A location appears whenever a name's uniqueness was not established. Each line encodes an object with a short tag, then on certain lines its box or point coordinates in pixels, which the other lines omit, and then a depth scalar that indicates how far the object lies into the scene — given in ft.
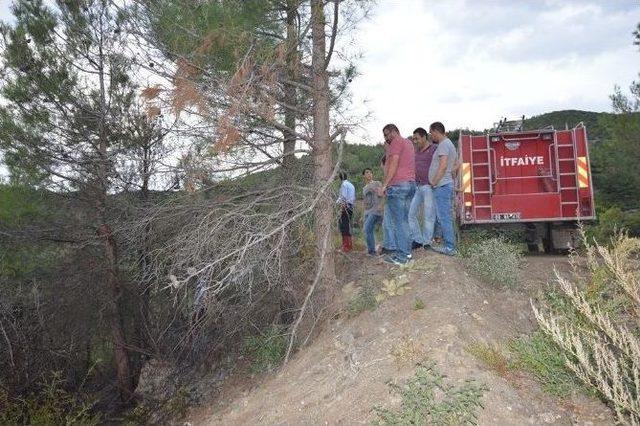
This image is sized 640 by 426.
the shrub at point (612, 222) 44.83
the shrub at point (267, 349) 22.15
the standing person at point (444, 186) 23.22
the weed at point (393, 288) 20.15
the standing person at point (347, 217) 28.76
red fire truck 31.91
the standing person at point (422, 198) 24.09
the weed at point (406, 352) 15.64
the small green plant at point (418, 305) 18.54
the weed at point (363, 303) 20.12
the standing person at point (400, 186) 22.63
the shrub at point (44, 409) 30.78
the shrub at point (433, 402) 13.03
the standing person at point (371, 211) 27.81
